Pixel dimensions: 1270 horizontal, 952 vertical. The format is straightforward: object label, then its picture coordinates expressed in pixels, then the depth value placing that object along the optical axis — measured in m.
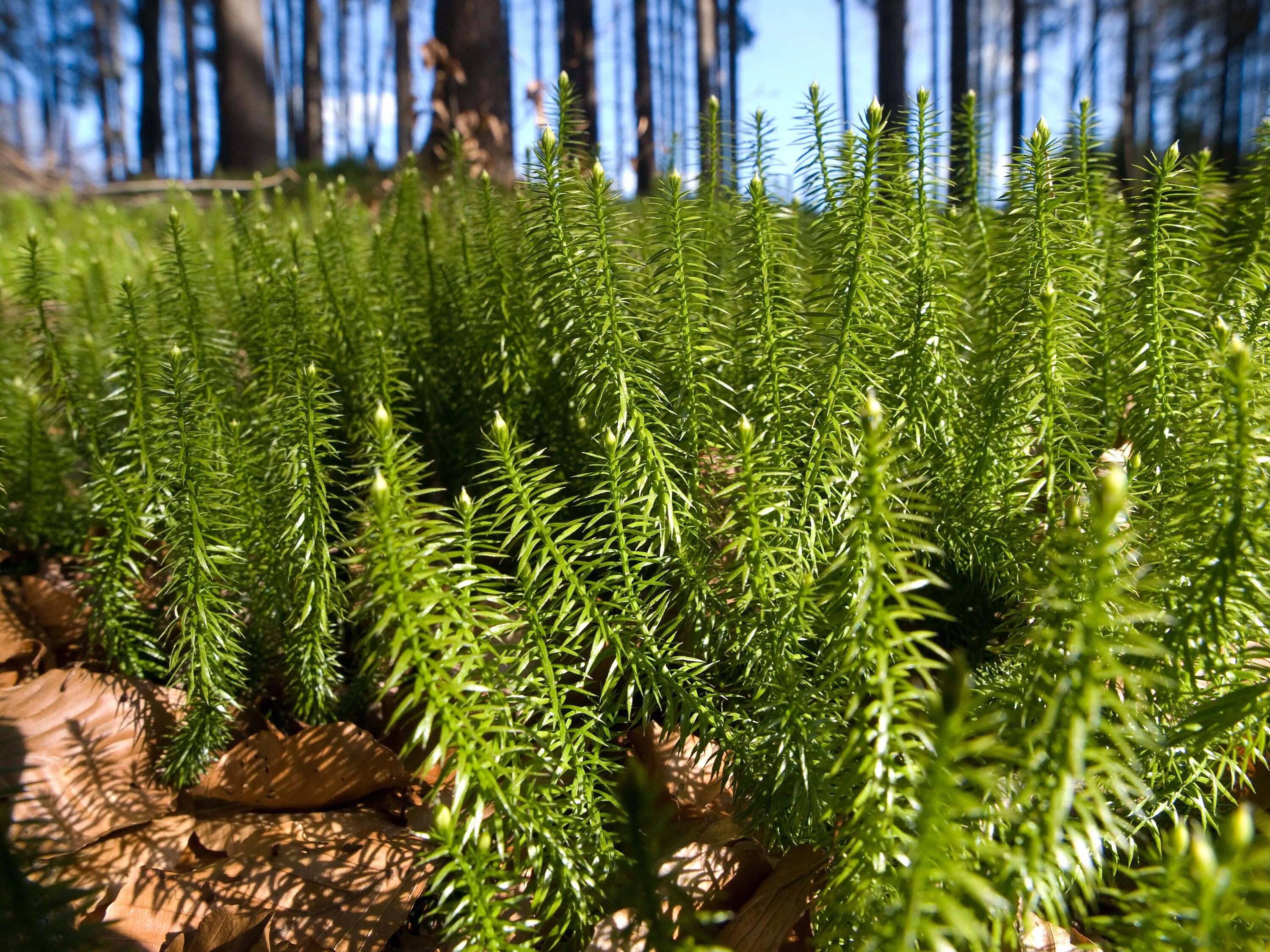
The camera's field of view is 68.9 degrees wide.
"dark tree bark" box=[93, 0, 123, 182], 14.11
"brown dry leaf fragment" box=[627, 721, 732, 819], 0.18
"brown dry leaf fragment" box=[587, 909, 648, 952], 0.14
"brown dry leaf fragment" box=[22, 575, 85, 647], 0.23
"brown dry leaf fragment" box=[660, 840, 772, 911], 0.15
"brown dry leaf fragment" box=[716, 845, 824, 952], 0.15
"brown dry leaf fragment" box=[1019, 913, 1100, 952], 0.14
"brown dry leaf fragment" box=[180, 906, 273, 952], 0.16
